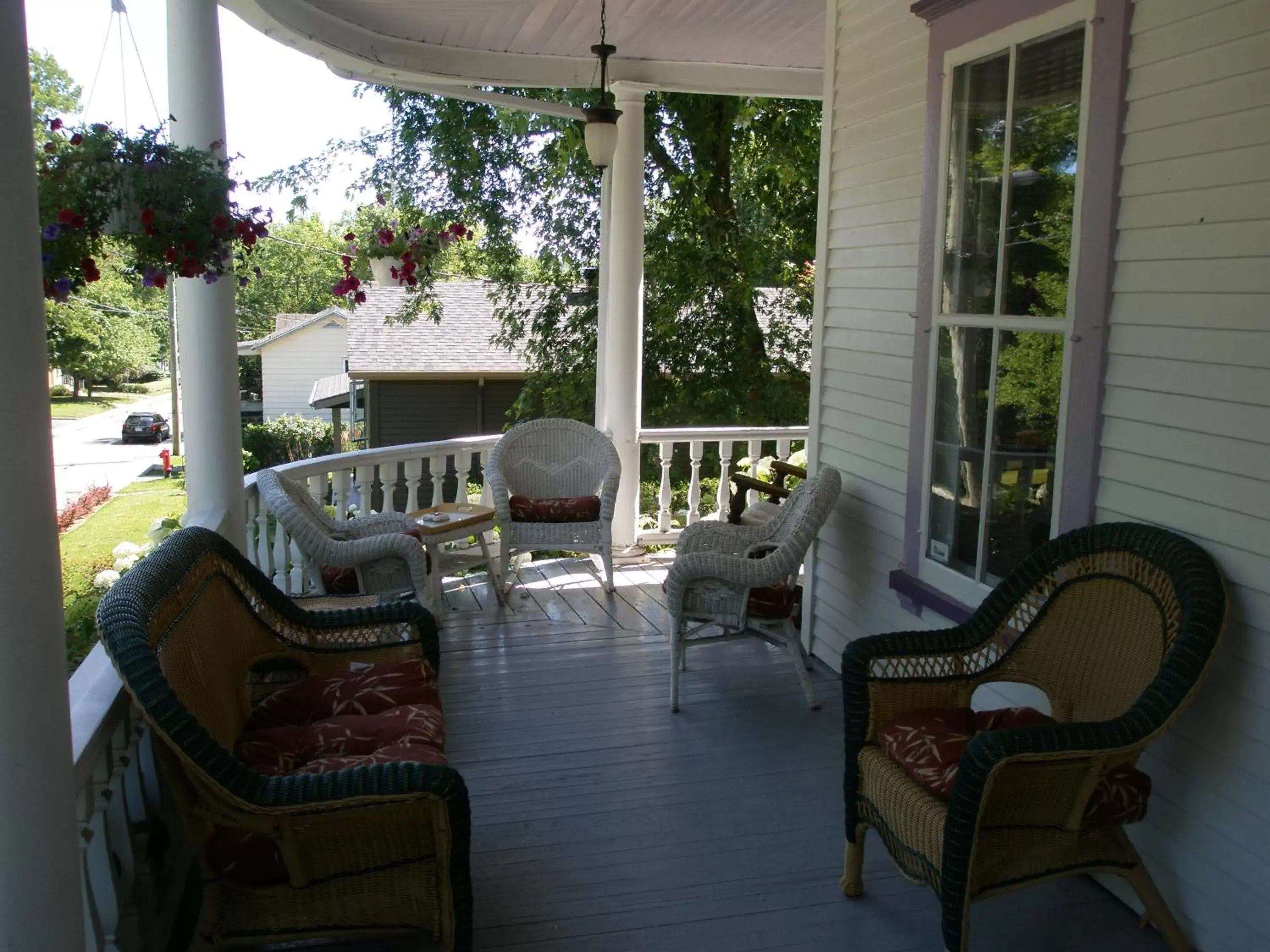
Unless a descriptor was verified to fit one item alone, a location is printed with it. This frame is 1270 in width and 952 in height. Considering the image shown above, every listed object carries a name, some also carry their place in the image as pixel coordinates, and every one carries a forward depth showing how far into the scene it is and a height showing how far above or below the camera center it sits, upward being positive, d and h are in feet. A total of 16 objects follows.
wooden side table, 16.67 -3.45
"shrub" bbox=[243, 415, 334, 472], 69.41 -8.85
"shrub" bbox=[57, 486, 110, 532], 42.98 -9.30
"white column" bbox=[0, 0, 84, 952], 4.64 -1.39
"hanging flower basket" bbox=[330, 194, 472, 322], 12.59 +0.67
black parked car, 75.72 -8.79
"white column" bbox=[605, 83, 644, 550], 19.94 +0.39
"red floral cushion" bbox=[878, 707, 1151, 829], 7.66 -3.27
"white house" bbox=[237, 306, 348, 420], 79.36 -4.22
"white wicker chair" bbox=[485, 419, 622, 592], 18.16 -2.75
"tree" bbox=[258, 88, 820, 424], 36.86 +3.27
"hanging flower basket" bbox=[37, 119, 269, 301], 6.45 +0.61
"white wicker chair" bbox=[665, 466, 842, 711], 12.97 -3.25
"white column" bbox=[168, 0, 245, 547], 10.73 -0.37
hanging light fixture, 17.54 +2.94
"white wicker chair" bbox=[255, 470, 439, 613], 14.06 -3.16
